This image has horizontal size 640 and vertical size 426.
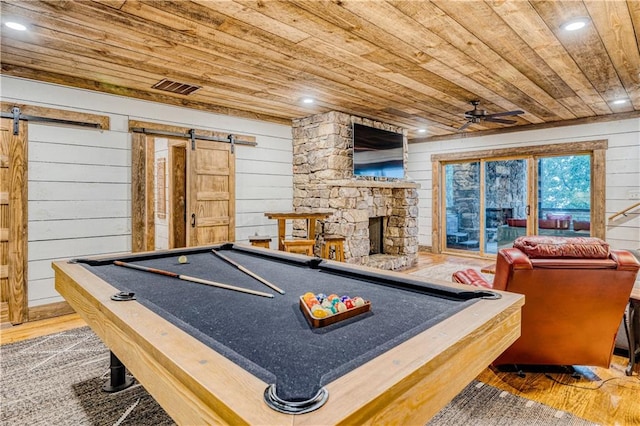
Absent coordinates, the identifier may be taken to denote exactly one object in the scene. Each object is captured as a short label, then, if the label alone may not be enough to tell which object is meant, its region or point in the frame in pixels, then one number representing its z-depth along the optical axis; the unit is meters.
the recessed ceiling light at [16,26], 2.53
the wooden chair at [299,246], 4.43
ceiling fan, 4.47
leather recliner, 2.12
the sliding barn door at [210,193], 4.67
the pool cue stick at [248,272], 1.78
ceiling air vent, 3.86
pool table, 0.78
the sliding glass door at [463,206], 7.14
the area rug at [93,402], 1.97
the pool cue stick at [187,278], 1.70
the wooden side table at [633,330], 2.40
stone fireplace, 5.11
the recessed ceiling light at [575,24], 2.51
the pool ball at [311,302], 1.35
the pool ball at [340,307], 1.30
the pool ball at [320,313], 1.25
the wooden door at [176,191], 6.25
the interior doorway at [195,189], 4.17
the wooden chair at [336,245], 4.69
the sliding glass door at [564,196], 5.95
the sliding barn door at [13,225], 3.40
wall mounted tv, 5.39
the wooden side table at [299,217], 4.63
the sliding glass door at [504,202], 6.56
